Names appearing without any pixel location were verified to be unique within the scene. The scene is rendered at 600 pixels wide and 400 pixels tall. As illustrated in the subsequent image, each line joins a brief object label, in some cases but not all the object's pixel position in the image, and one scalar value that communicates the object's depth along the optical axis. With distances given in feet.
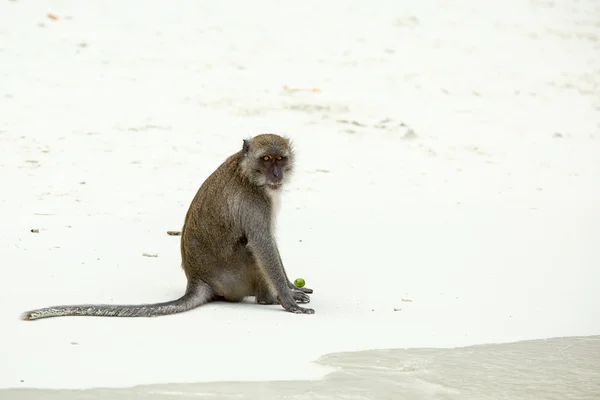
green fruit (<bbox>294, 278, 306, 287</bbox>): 52.01
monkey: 49.03
